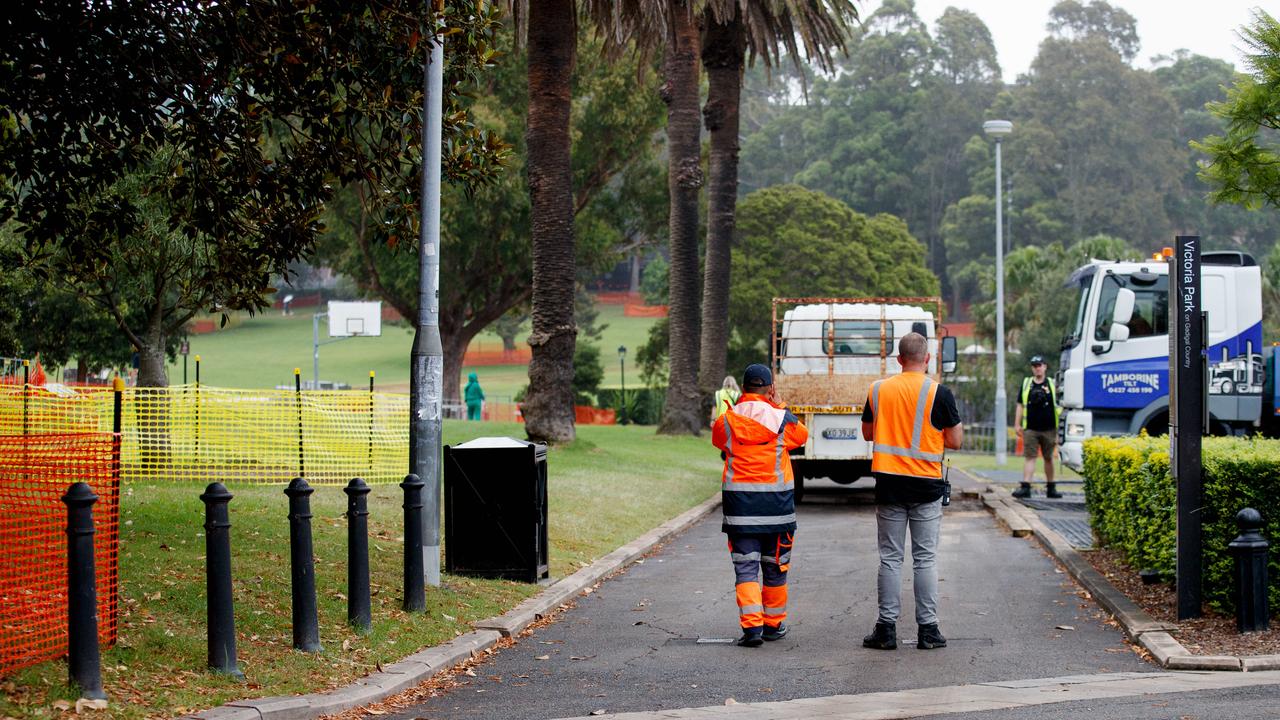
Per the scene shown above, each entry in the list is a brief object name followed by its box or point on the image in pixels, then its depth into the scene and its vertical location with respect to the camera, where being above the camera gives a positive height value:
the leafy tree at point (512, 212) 38.09 +4.20
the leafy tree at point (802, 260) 49.31 +3.57
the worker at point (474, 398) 41.62 -1.15
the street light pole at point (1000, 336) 30.94 +0.51
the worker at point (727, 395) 19.84 -0.52
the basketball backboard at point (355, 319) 57.88 +1.71
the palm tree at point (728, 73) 30.19 +6.43
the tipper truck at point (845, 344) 19.75 +0.22
